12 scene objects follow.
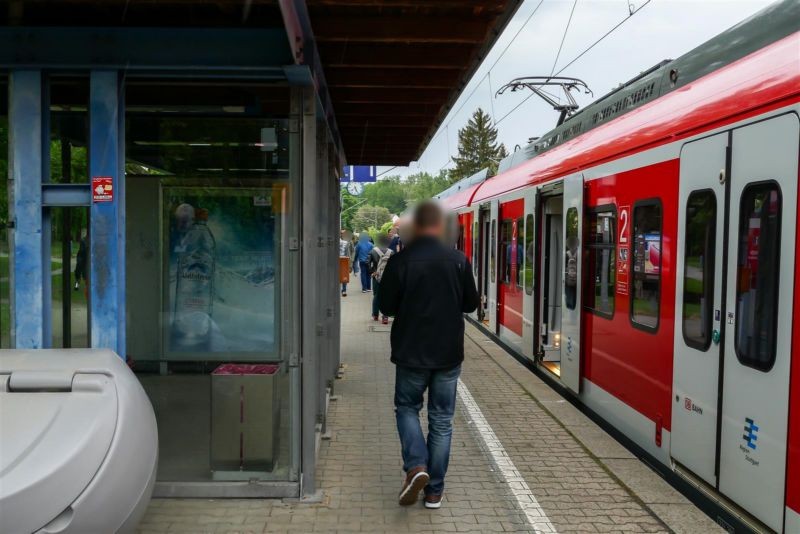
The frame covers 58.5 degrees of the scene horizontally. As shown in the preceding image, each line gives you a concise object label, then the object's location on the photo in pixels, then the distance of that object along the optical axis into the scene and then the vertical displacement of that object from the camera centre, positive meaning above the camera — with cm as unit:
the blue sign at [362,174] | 2064 +169
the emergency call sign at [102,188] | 418 +24
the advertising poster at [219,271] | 698 -42
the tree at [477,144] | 8032 +1003
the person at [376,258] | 1268 -56
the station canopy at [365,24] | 419 +129
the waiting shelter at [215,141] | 418 +65
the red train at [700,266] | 365 -21
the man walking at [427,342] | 441 -68
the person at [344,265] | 1505 -72
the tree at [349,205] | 5956 +219
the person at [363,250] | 1741 -46
